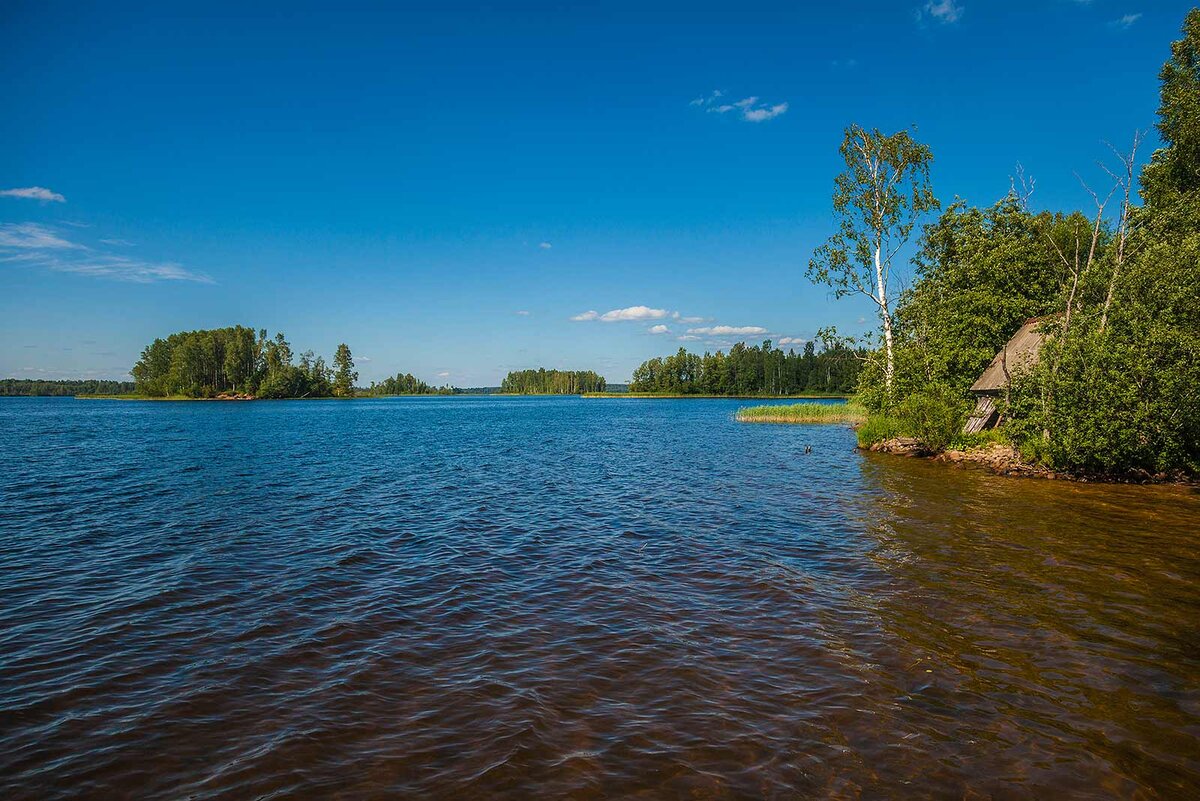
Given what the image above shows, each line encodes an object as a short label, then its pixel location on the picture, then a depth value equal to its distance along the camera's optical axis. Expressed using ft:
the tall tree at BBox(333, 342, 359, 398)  617.21
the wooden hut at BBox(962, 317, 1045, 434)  101.60
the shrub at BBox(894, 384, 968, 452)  103.45
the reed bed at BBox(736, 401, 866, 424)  191.01
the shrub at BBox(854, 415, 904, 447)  117.39
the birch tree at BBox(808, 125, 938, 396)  131.03
